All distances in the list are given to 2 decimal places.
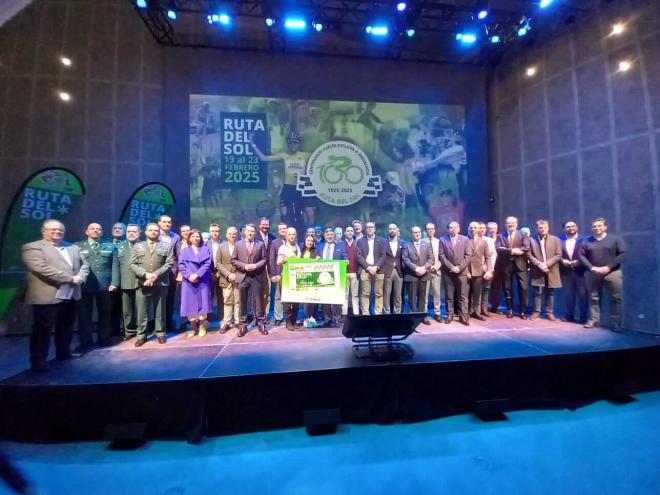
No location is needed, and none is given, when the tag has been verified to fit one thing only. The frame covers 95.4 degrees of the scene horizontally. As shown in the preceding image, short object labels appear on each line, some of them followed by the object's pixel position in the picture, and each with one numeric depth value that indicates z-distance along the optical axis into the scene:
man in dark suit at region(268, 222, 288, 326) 5.20
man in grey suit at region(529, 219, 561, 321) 5.26
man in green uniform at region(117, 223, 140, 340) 4.38
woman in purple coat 4.65
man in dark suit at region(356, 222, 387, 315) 5.34
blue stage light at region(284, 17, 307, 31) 6.90
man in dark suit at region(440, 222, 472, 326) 5.23
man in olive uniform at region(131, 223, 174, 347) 4.26
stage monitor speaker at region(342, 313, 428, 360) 3.09
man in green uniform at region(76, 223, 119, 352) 4.36
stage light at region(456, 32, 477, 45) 7.20
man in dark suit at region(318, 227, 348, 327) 5.27
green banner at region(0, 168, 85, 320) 4.62
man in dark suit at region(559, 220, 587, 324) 5.27
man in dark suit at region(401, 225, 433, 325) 5.34
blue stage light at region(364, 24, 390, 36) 7.02
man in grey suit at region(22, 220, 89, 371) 3.43
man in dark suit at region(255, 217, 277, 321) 5.23
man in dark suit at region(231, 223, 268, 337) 4.85
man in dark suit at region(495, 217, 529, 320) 5.41
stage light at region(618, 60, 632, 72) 5.93
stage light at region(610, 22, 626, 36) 6.02
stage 2.82
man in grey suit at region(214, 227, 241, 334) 4.96
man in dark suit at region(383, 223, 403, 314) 5.38
